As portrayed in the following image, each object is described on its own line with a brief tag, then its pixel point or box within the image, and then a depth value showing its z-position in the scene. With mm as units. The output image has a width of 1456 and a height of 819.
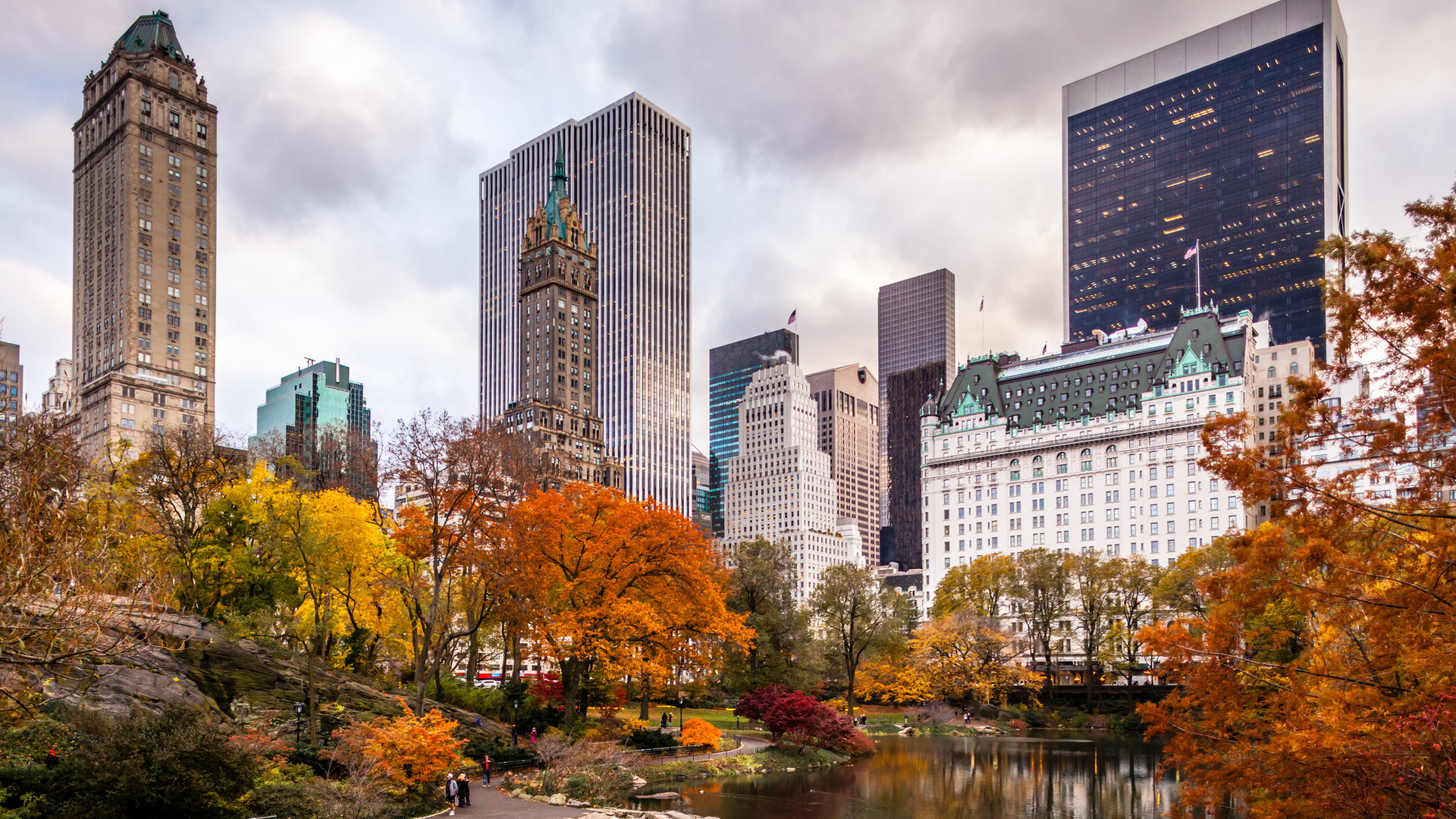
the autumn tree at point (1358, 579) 14758
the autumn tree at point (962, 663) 85312
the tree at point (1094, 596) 89562
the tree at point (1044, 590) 91250
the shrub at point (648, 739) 46781
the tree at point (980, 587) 97875
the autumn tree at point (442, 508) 38912
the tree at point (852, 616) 82869
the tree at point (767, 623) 65312
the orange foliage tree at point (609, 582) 44062
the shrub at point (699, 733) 48219
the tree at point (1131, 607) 89875
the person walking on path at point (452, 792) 30391
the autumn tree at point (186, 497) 47000
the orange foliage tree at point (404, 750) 30859
